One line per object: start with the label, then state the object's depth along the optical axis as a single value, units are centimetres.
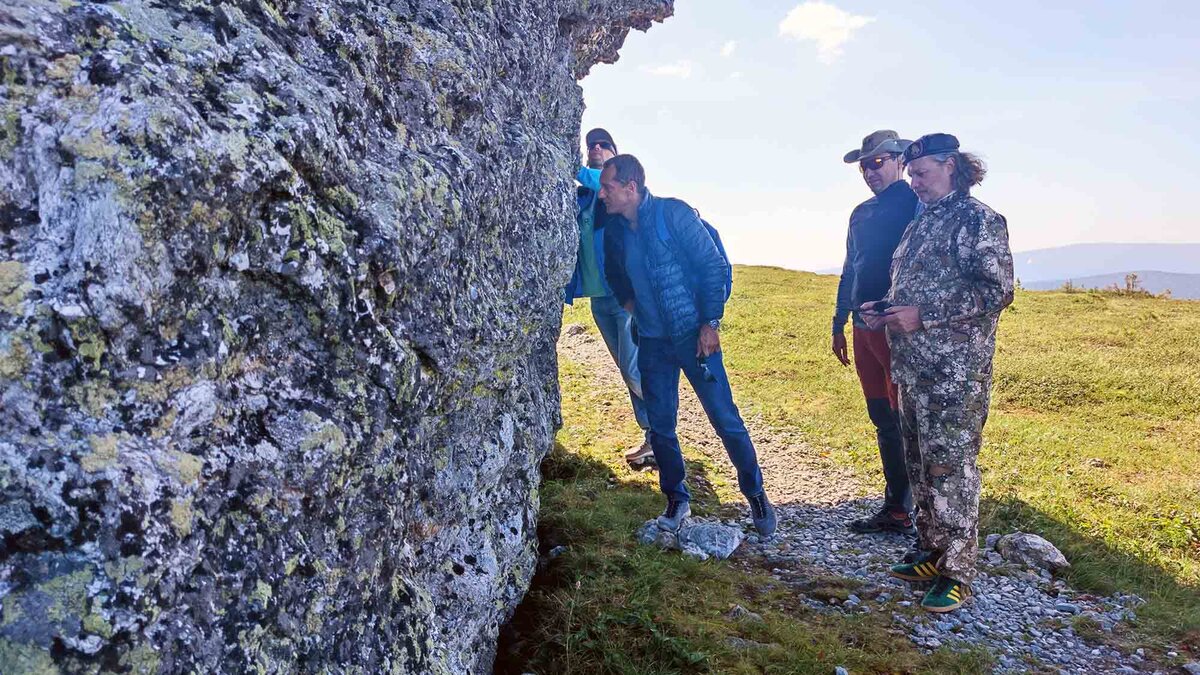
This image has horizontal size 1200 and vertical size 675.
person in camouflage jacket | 544
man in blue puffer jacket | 644
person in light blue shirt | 706
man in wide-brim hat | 689
